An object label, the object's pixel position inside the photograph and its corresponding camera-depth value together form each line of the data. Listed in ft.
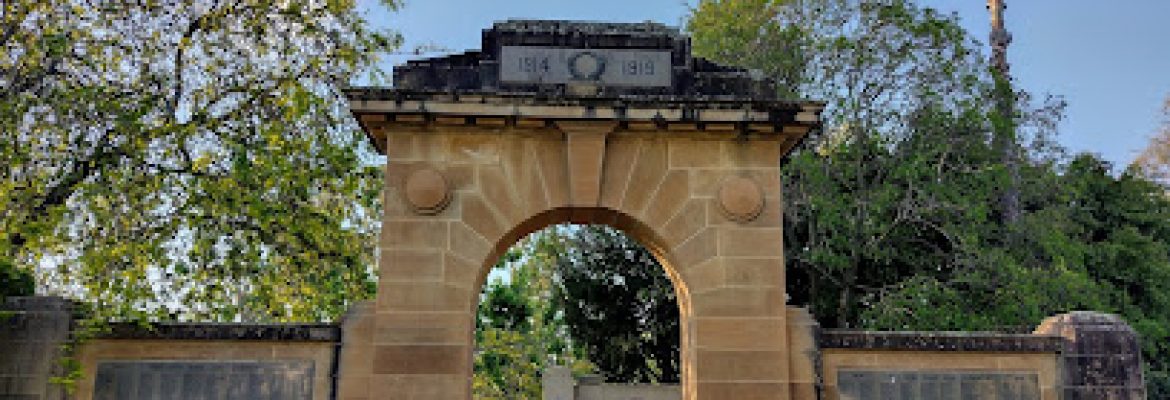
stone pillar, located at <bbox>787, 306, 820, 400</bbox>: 27.25
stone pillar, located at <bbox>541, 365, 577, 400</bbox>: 53.06
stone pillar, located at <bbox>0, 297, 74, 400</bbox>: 25.61
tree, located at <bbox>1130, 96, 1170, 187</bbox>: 83.05
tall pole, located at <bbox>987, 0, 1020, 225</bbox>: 58.34
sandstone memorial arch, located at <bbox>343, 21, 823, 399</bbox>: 26.71
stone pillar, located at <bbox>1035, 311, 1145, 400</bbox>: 27.25
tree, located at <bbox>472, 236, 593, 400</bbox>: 70.79
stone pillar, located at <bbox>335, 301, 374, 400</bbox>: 26.48
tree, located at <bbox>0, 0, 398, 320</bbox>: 30.71
